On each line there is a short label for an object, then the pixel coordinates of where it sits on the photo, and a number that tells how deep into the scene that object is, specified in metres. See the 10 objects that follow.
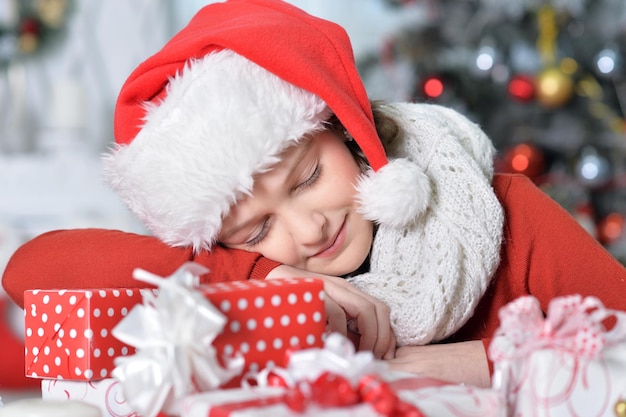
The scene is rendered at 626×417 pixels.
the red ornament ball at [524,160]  2.51
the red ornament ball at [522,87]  2.49
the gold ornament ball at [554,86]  2.46
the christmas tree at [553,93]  2.51
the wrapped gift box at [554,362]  0.70
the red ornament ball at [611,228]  2.57
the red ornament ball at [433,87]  2.53
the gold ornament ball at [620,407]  0.73
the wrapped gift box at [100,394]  0.89
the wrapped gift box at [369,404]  0.60
